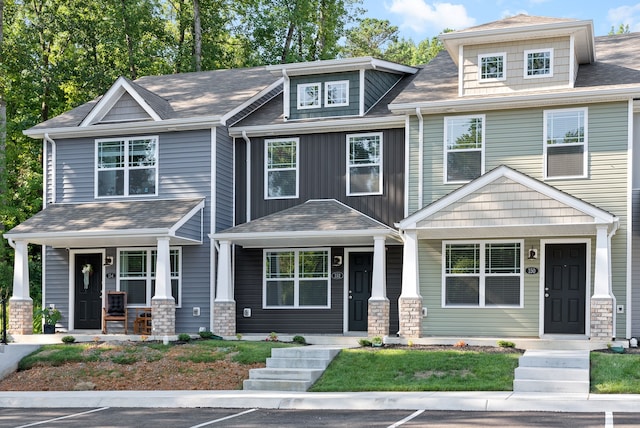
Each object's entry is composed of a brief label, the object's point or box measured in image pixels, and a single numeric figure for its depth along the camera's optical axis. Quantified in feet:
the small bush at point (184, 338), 63.31
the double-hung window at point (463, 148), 62.90
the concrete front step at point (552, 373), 45.52
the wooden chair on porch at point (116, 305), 69.31
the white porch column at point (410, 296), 60.08
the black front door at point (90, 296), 72.28
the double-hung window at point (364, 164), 67.41
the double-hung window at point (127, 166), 70.95
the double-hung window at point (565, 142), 60.03
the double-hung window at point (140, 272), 70.08
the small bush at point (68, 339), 64.49
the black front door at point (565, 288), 60.85
